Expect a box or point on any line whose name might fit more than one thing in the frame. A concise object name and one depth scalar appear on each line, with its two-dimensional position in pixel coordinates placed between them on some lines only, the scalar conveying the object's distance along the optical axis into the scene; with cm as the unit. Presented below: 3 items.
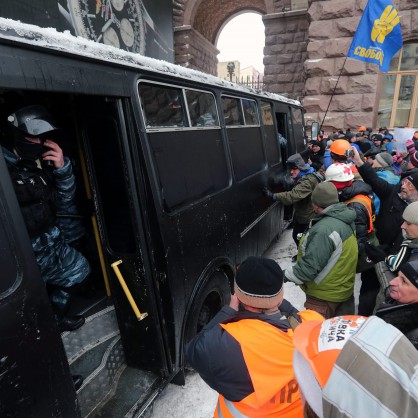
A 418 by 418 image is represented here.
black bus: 125
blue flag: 565
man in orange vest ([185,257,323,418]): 117
